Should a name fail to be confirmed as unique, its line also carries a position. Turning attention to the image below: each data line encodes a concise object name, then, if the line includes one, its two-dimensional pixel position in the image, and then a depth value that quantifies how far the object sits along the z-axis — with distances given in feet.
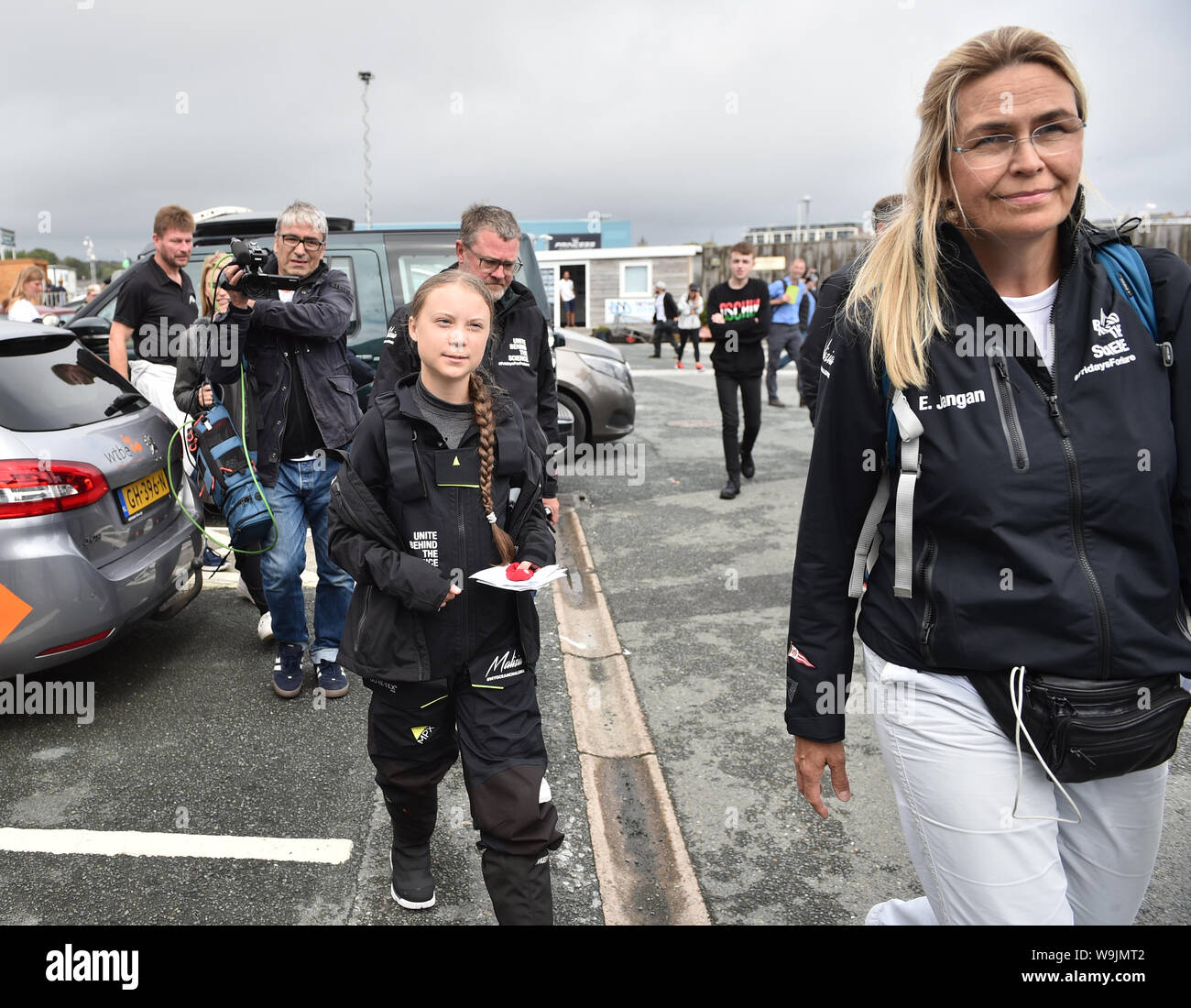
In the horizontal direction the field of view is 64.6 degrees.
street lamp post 56.39
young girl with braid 7.97
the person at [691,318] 71.05
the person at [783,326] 44.47
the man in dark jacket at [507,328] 11.37
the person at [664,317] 74.69
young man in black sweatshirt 26.73
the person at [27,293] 27.75
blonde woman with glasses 5.33
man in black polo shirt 18.98
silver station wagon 11.93
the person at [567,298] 89.92
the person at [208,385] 13.23
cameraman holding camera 13.34
